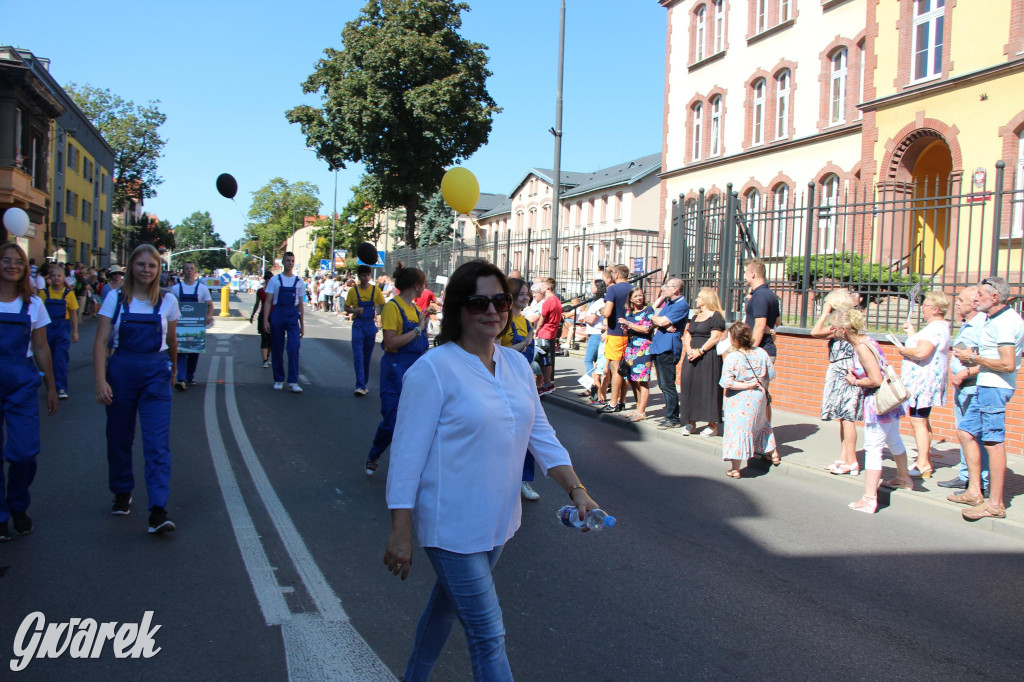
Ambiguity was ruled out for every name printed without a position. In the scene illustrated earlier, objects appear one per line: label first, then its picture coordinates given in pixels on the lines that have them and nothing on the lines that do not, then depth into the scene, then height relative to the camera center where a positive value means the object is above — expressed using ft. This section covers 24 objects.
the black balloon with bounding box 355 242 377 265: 41.57 +3.16
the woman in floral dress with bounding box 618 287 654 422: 33.17 -1.11
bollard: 90.22 +0.72
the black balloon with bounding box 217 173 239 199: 40.09 +6.22
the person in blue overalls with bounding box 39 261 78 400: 33.32 -0.85
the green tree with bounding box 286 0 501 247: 120.98 +33.70
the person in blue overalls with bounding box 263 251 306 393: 37.96 -0.22
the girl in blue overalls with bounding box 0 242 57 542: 15.88 -1.82
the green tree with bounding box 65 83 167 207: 189.37 +42.14
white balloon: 41.93 +4.26
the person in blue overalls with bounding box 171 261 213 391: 38.04 +0.49
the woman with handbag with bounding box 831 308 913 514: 21.06 -2.01
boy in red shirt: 37.19 -0.67
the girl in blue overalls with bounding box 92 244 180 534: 16.43 -1.40
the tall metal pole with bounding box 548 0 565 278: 54.65 +13.07
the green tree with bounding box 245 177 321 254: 375.66 +49.75
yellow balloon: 36.81 +6.10
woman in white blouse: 8.35 -1.64
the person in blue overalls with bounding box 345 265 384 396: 36.42 -0.29
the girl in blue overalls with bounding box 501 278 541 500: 20.65 -0.44
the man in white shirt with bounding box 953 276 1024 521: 19.66 -0.96
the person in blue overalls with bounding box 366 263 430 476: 21.31 -0.77
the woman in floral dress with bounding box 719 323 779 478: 24.36 -2.43
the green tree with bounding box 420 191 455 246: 226.17 +27.11
